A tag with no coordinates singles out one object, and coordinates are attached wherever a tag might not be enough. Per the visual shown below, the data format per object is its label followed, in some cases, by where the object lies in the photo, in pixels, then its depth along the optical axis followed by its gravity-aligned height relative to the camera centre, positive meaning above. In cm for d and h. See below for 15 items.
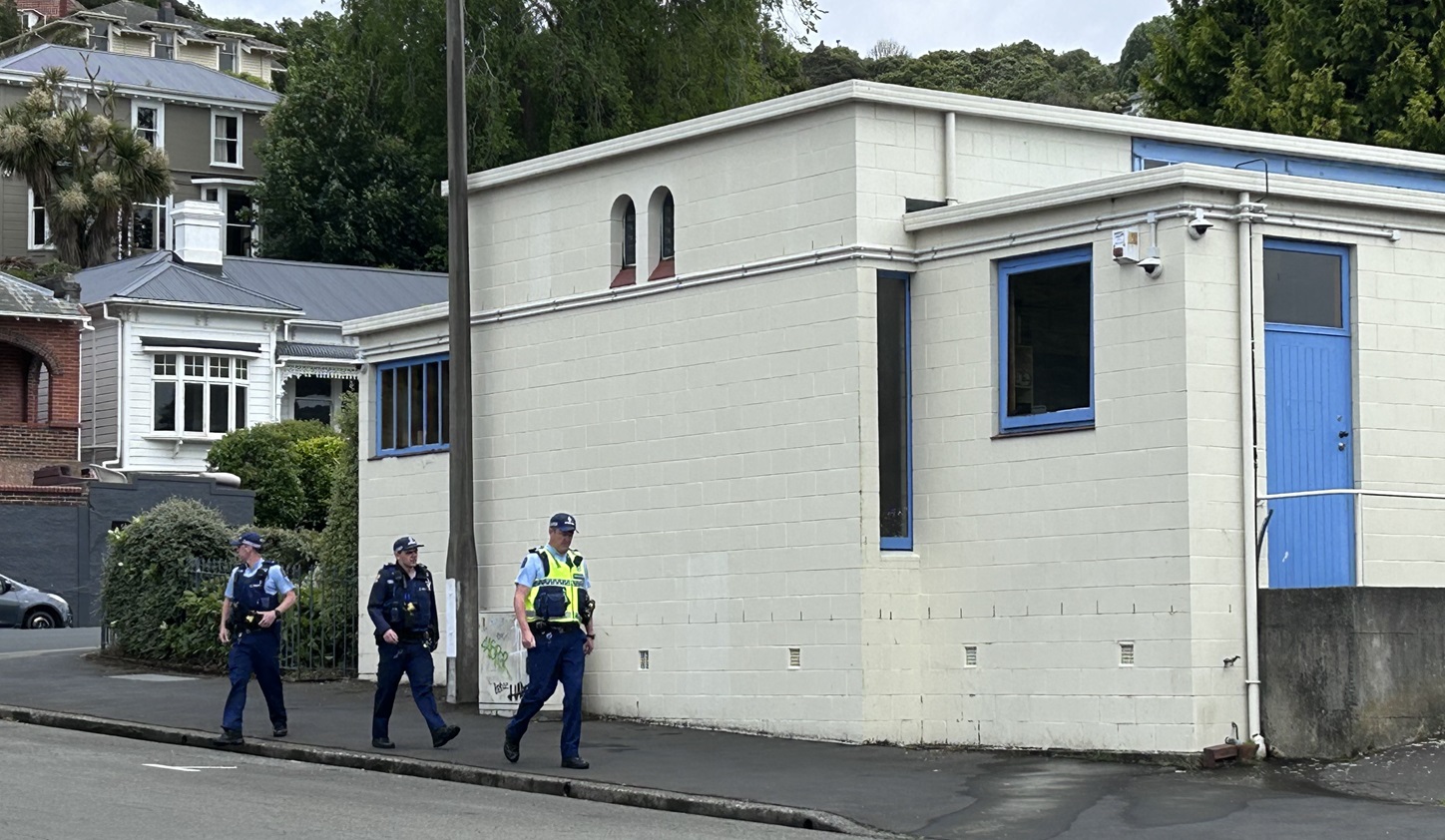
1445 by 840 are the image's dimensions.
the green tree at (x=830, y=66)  8500 +1730
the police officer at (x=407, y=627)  1653 -106
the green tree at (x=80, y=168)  5972 +927
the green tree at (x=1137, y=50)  8269 +1812
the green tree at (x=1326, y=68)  3359 +687
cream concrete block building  1559 +64
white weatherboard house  4734 +309
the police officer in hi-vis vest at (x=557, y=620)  1527 -94
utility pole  1969 +95
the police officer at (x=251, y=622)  1719 -105
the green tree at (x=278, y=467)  4438 +53
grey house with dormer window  7050 +1257
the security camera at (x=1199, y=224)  1544 +190
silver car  3822 -208
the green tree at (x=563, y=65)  4456 +932
